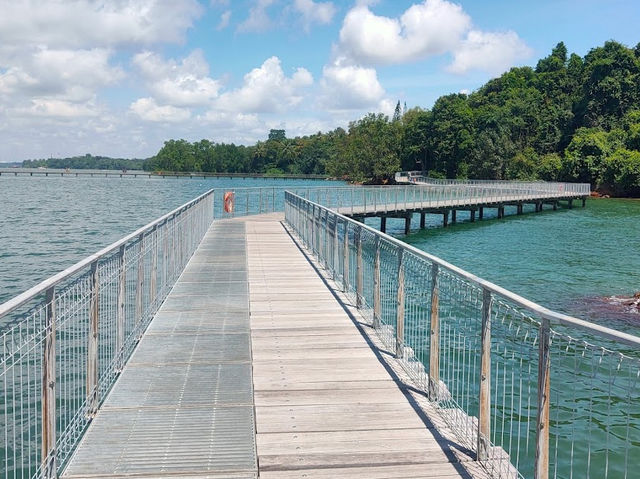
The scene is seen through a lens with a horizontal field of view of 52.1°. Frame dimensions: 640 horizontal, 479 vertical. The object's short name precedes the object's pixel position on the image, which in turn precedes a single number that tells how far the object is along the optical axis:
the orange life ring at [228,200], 29.61
